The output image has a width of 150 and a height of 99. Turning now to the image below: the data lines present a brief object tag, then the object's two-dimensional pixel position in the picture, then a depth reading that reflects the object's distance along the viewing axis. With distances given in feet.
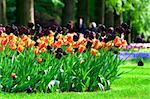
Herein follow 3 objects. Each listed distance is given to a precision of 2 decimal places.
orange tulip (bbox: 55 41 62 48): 40.63
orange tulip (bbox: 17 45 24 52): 39.86
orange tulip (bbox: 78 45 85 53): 41.09
